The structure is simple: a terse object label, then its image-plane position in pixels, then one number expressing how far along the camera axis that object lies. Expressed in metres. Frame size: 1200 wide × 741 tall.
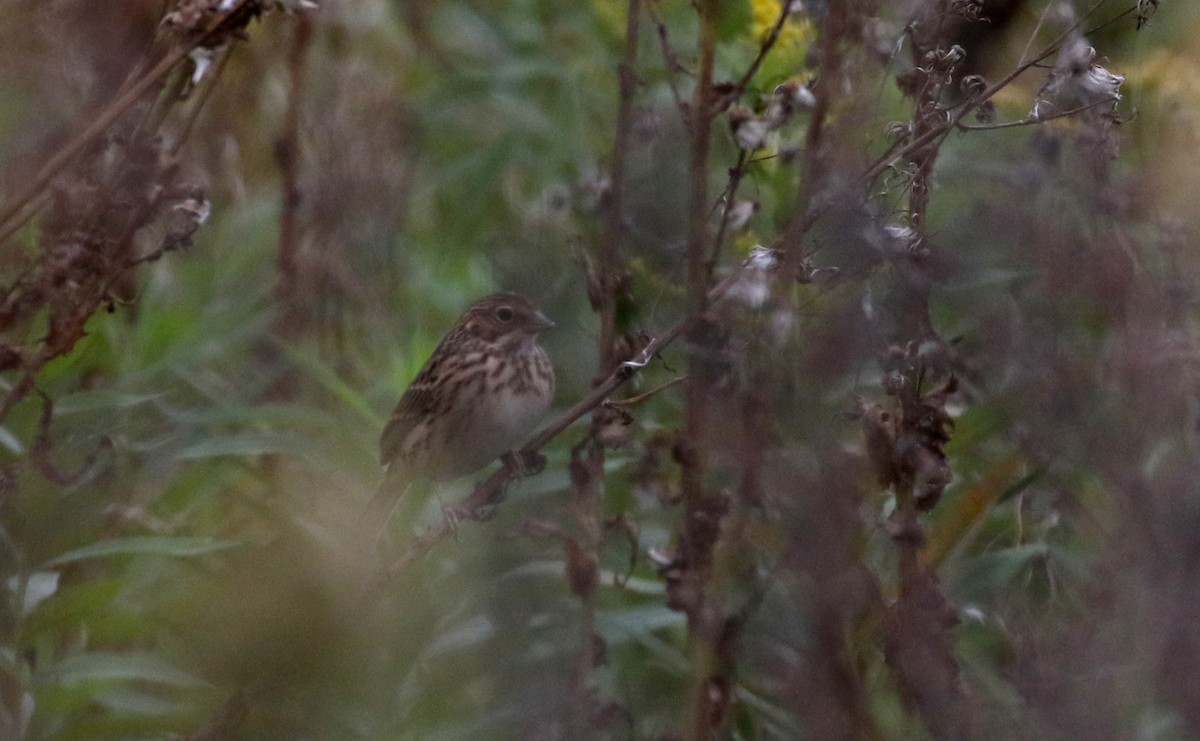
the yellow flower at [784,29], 6.36
